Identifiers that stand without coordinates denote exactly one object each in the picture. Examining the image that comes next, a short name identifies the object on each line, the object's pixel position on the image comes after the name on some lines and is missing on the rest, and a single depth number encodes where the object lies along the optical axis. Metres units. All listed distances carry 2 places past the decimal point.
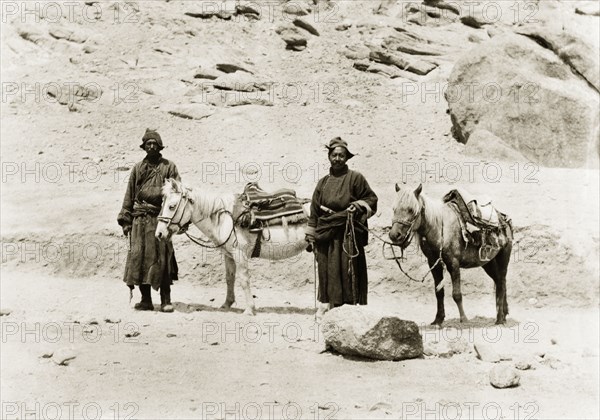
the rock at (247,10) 27.03
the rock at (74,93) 21.31
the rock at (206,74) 22.45
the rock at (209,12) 26.53
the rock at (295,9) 27.83
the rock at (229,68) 23.03
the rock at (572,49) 18.25
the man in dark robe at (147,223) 9.16
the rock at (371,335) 6.98
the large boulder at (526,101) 17.31
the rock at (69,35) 25.31
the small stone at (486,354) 7.10
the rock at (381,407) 5.95
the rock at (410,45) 24.19
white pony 8.93
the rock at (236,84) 21.81
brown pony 8.03
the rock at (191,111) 20.36
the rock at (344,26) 26.78
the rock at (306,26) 26.12
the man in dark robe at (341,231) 8.03
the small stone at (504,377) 6.42
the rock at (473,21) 26.89
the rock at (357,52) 24.08
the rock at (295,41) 25.33
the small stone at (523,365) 6.94
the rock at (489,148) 17.06
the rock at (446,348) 7.33
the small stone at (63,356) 7.00
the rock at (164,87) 21.91
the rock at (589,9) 25.39
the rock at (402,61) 23.20
